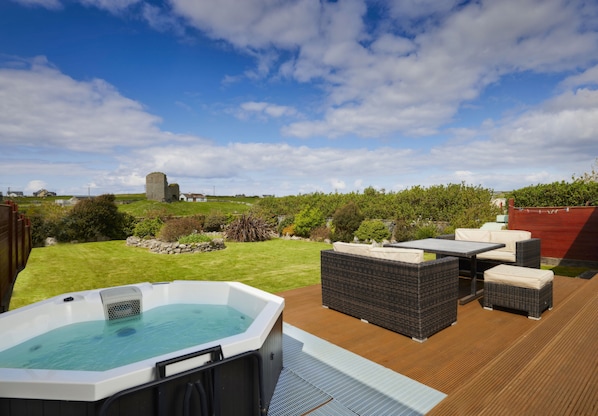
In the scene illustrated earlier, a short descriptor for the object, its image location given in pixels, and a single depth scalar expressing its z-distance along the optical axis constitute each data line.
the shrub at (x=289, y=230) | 15.48
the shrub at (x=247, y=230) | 13.94
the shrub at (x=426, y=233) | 10.34
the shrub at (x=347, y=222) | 12.80
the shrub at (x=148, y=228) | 13.66
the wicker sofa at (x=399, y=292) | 3.40
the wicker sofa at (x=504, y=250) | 5.32
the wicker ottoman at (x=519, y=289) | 3.95
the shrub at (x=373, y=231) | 11.90
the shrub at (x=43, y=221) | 12.48
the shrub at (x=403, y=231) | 11.48
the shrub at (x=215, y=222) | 16.05
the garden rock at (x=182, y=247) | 11.00
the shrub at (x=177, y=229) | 12.09
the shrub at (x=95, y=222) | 13.37
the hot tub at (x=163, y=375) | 1.54
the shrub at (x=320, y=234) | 13.86
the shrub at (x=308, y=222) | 14.77
